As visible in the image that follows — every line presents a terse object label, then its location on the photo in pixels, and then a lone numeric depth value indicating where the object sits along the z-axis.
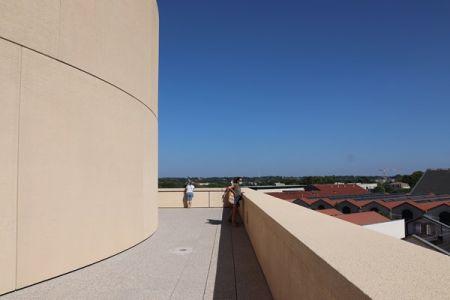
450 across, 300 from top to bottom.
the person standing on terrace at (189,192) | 19.02
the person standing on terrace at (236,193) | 12.23
